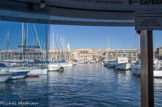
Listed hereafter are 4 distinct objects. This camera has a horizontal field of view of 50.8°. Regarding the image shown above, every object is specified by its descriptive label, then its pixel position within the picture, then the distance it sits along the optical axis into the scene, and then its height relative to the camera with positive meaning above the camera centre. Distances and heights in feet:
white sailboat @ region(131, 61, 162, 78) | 55.42 -4.78
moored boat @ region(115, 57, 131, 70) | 95.61 -4.02
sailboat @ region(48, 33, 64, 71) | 87.15 -4.97
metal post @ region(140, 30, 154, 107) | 5.96 -0.43
